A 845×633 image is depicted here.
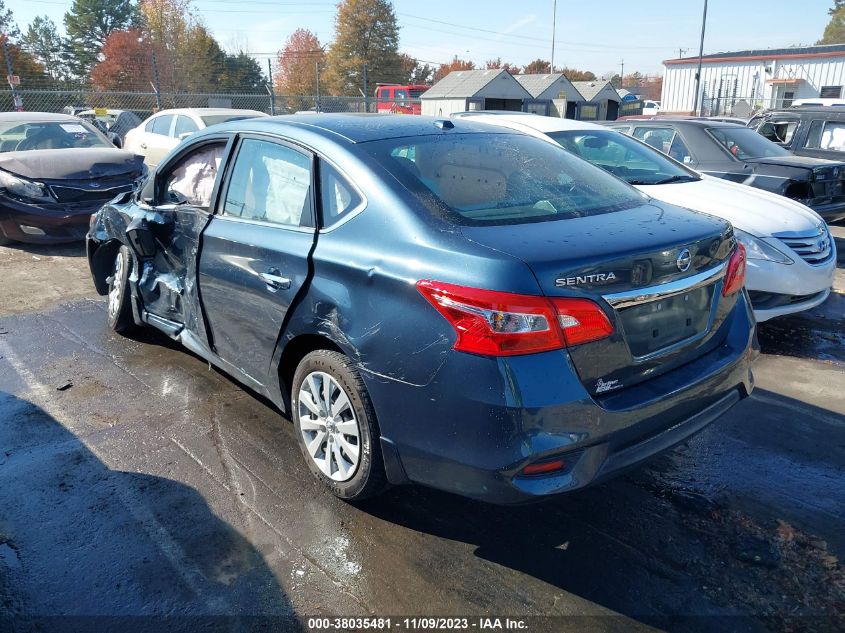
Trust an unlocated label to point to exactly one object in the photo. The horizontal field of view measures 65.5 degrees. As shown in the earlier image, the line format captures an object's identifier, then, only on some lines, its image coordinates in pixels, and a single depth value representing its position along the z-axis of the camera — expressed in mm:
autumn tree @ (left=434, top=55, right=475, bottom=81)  83188
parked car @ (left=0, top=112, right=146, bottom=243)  7949
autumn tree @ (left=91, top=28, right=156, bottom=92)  48656
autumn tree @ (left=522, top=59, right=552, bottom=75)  86312
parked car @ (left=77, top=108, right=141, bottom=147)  22281
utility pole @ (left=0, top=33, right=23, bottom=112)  17256
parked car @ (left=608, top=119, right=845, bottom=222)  7793
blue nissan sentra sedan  2297
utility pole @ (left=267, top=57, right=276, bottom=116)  18812
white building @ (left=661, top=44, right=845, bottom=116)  40500
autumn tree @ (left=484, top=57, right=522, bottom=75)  83062
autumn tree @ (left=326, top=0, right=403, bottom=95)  66875
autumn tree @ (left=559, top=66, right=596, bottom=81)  90925
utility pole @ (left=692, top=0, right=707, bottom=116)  30056
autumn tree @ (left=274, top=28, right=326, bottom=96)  66500
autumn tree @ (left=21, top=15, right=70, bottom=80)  60906
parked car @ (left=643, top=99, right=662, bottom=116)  51331
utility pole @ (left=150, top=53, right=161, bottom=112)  18312
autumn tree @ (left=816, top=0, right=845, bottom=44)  78500
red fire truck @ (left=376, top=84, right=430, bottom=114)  31586
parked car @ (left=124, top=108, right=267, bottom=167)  10883
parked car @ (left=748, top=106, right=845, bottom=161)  9453
